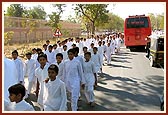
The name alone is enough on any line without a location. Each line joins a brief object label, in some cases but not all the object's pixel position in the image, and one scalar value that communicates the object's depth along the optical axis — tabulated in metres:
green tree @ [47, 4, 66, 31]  28.83
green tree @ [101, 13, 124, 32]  68.38
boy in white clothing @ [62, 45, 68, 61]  12.39
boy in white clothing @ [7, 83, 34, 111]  3.98
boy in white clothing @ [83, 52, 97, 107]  7.57
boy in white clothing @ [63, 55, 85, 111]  6.81
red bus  23.48
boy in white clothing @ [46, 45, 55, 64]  11.33
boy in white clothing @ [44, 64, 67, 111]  4.86
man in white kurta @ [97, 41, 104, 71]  14.15
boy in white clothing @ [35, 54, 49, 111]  6.65
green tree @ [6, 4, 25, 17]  57.72
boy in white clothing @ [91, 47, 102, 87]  10.33
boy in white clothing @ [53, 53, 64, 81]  7.02
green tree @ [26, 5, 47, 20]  68.12
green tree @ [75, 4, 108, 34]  27.34
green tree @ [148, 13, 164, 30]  55.62
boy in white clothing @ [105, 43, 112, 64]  16.08
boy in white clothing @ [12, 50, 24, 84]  7.84
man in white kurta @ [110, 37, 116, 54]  20.45
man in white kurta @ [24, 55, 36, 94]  8.74
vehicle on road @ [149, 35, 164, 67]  13.91
